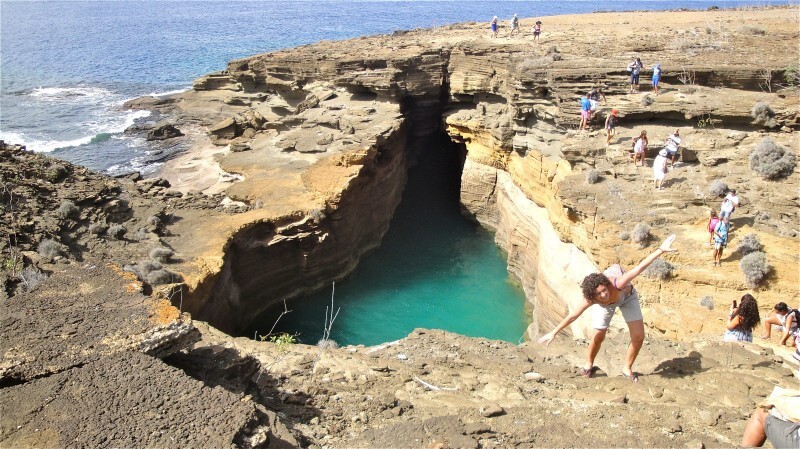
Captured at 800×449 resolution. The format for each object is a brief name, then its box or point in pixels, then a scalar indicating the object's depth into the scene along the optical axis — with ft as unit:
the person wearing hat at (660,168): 43.86
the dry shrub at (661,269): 38.63
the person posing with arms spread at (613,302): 22.77
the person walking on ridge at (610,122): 50.65
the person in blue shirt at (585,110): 52.11
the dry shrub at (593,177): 47.78
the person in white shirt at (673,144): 44.91
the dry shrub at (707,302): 36.76
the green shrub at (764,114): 46.09
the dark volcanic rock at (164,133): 100.24
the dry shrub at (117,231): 46.47
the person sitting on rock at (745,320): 30.22
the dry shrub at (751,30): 78.18
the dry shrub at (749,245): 37.56
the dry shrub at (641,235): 41.16
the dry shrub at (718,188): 42.11
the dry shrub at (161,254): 44.32
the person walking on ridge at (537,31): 89.32
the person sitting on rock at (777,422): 16.06
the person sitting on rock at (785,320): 30.35
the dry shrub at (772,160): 41.93
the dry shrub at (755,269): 36.01
